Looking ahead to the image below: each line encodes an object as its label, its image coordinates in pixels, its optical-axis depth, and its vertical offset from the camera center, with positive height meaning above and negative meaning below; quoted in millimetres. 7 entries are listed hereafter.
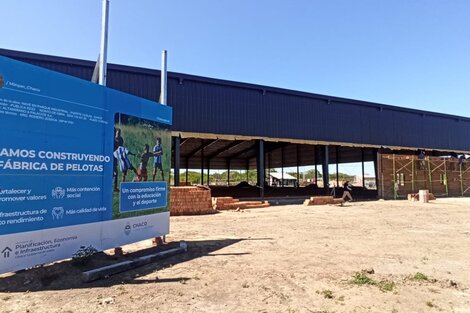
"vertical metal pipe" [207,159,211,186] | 51094 +2505
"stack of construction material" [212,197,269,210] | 19750 -1435
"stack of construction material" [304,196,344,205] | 22844 -1415
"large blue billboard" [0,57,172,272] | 5484 +424
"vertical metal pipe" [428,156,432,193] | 32319 +810
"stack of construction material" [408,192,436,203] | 26906 -1383
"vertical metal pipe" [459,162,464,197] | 34938 -452
